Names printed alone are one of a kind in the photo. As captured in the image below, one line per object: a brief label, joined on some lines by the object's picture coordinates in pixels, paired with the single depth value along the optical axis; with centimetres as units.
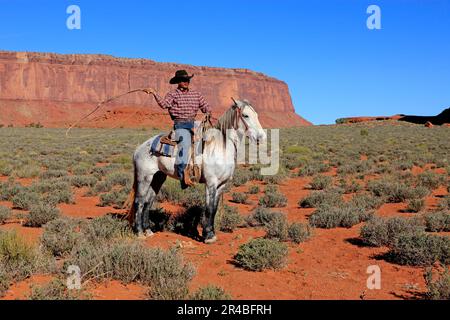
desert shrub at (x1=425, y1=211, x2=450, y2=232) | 764
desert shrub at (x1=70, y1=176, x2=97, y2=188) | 1427
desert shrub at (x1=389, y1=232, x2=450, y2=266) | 581
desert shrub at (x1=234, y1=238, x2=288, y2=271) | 569
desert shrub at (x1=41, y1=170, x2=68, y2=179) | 1612
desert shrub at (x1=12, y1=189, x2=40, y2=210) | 1028
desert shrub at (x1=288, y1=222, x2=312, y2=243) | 725
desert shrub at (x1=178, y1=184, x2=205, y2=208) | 1064
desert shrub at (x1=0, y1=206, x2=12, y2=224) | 860
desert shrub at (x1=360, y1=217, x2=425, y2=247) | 693
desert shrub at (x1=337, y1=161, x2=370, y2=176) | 1686
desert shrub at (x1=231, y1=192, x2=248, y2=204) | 1150
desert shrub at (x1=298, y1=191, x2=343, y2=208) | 1048
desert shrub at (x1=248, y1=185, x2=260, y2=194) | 1304
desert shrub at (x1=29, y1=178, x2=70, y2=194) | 1264
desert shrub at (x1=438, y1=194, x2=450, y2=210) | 957
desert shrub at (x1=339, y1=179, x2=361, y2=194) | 1280
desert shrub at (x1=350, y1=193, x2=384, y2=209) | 1014
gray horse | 681
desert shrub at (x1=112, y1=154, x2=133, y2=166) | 2120
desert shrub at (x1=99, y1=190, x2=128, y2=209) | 1092
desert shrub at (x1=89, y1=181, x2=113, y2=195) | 1279
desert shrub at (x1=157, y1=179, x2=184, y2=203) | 1136
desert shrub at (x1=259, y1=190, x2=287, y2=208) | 1086
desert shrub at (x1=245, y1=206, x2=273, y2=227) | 873
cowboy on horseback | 709
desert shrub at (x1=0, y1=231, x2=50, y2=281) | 480
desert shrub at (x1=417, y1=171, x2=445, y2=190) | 1303
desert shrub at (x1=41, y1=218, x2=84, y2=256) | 608
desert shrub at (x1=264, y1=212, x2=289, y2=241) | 737
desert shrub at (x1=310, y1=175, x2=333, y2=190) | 1351
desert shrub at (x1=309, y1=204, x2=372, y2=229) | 837
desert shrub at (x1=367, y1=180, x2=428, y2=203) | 1108
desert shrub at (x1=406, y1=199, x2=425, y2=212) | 963
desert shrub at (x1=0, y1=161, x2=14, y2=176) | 1671
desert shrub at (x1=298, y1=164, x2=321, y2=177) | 1688
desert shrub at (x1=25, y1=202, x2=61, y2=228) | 834
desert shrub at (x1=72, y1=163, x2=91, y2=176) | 1727
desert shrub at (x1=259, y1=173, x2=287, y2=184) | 1503
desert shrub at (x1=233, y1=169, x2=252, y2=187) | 1459
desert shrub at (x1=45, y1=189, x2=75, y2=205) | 1070
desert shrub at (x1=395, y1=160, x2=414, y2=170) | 1732
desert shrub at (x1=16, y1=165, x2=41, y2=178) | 1606
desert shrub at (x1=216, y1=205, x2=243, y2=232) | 827
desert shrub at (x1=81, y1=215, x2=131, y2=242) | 670
